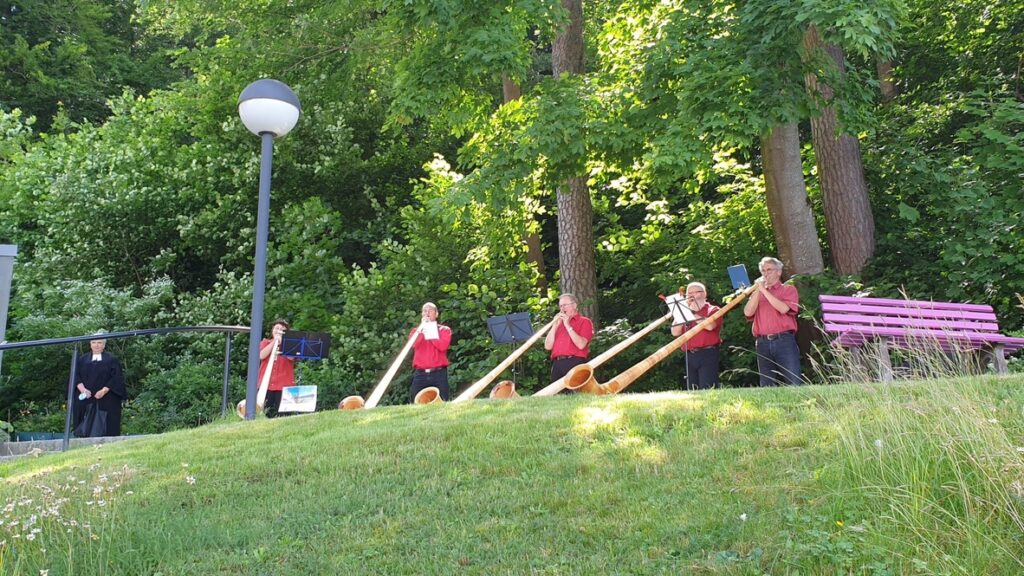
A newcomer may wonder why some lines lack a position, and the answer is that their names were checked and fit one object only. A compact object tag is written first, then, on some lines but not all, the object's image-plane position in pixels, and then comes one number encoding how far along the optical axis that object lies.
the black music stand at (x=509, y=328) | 9.58
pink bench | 7.97
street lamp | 7.98
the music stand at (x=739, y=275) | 9.09
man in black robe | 11.11
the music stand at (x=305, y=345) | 10.16
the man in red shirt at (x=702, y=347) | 9.23
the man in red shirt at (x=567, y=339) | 9.30
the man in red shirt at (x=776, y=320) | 8.65
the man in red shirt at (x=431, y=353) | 9.65
